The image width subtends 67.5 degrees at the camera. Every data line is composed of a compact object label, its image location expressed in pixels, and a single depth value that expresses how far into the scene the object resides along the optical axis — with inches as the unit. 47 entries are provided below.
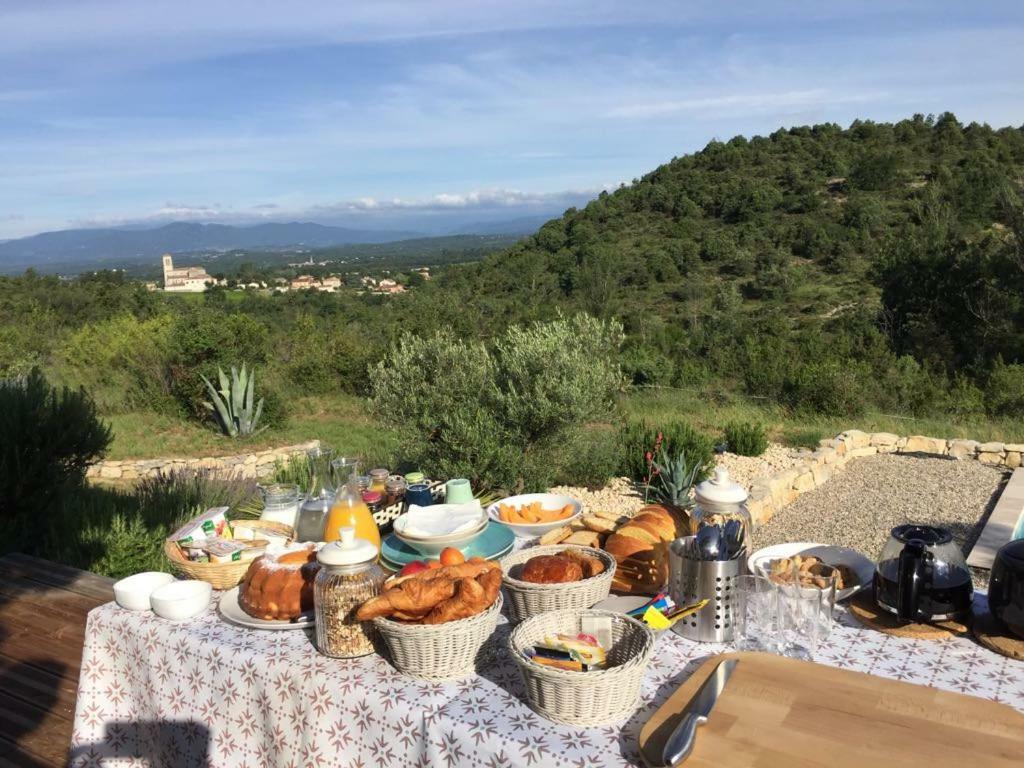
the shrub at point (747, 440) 320.8
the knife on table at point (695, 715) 48.7
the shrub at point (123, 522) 172.2
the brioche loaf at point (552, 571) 70.4
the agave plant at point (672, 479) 248.7
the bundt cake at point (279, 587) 73.6
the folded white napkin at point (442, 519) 83.6
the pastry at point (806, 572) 65.6
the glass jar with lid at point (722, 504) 74.0
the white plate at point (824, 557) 76.5
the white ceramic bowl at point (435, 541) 81.7
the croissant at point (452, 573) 65.2
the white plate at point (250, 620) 72.4
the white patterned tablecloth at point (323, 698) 56.2
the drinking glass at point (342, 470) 96.7
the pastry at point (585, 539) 85.3
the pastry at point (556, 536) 87.1
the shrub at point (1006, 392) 439.2
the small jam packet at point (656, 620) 67.1
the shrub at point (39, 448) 196.5
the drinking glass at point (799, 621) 63.7
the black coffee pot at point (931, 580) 66.5
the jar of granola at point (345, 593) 65.7
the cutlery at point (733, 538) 68.4
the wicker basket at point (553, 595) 68.0
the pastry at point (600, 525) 88.9
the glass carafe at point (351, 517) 80.2
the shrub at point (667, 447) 276.8
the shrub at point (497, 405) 241.9
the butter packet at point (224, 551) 83.7
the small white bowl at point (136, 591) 80.1
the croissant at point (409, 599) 62.7
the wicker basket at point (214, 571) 83.0
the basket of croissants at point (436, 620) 61.1
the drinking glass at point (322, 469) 98.1
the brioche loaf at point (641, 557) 77.5
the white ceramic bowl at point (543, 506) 97.9
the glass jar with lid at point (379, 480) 102.0
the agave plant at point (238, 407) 404.5
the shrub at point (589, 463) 265.7
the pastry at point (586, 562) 71.7
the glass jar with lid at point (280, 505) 95.3
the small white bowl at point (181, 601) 76.9
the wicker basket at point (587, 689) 54.2
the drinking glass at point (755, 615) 65.4
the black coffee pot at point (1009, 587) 62.9
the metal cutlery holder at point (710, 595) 66.7
